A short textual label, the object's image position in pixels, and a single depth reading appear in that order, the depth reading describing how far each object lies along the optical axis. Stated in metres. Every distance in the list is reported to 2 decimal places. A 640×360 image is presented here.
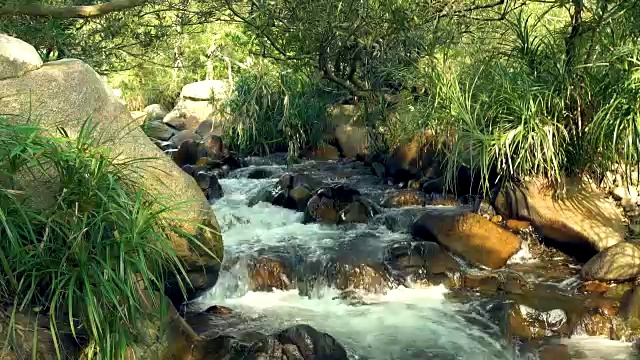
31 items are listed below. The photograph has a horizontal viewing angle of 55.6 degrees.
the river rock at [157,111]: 20.00
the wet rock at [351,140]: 10.95
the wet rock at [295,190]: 7.95
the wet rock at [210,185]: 8.67
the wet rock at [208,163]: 10.59
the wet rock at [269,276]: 5.75
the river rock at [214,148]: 11.09
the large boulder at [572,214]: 5.82
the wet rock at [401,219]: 7.06
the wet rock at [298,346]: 3.82
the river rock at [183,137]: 14.24
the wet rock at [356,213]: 7.27
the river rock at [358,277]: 5.70
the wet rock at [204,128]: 15.08
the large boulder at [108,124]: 3.81
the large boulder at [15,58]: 3.87
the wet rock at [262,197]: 8.34
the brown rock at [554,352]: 4.32
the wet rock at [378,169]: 9.45
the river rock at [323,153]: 11.43
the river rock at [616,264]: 5.22
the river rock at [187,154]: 11.07
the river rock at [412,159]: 8.70
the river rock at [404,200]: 7.80
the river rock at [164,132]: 15.73
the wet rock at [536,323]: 4.63
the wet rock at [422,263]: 5.71
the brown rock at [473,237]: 5.92
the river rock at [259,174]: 10.14
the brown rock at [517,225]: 6.33
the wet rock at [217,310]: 5.09
